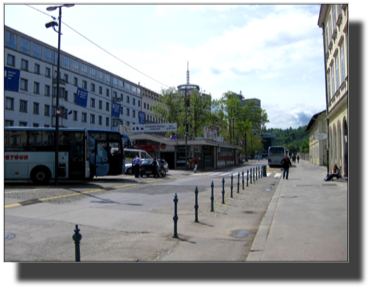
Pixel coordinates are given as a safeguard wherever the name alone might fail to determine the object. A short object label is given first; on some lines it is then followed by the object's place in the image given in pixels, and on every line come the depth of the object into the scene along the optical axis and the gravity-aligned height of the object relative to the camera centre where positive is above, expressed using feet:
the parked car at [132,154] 103.21 +1.73
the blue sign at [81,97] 86.17 +16.49
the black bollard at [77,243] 12.26 -3.24
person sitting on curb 64.28 -2.93
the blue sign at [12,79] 59.26 +15.01
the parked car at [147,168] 83.92 -2.20
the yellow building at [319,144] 160.53 +8.51
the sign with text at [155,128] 135.64 +13.25
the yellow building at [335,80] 61.93 +17.96
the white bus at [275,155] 149.28 +2.25
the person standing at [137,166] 81.06 -1.64
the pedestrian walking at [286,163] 77.82 -0.74
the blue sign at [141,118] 141.18 +18.05
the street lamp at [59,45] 53.11 +19.19
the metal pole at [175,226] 22.15 -4.55
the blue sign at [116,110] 118.47 +18.02
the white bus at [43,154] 58.70 +0.98
